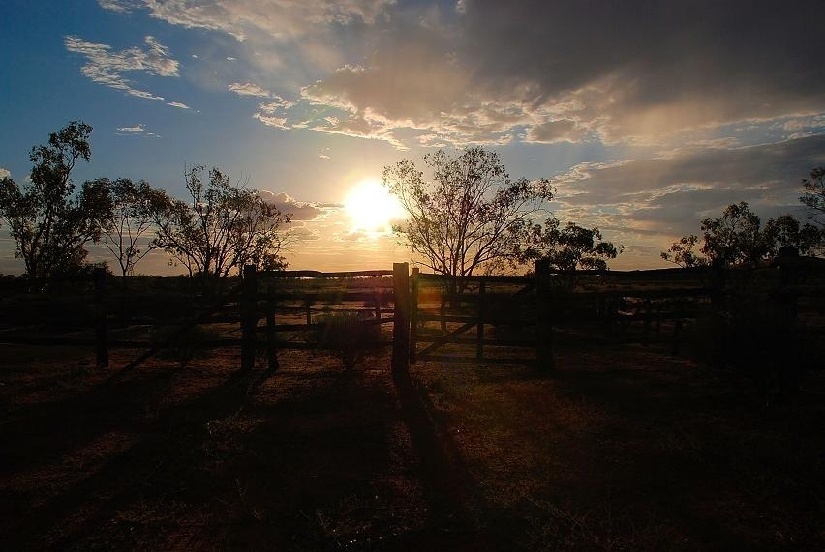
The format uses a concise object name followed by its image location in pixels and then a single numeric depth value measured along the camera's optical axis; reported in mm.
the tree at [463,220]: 29391
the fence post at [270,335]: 9945
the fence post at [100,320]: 10719
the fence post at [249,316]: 9930
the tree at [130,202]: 33812
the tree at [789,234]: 45219
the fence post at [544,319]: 9820
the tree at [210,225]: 34156
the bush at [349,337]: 10586
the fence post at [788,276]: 8000
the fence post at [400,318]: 9875
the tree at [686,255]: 51906
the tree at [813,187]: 35000
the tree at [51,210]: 28484
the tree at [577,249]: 45459
